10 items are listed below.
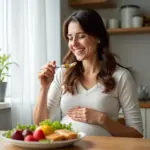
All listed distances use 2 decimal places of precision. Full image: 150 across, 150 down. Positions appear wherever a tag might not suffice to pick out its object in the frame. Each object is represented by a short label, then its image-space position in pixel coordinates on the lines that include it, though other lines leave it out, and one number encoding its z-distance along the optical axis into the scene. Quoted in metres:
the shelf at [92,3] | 3.34
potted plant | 2.30
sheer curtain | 2.33
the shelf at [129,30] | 3.27
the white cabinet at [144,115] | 2.99
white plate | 1.17
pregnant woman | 1.67
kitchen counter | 2.96
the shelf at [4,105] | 2.25
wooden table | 1.23
